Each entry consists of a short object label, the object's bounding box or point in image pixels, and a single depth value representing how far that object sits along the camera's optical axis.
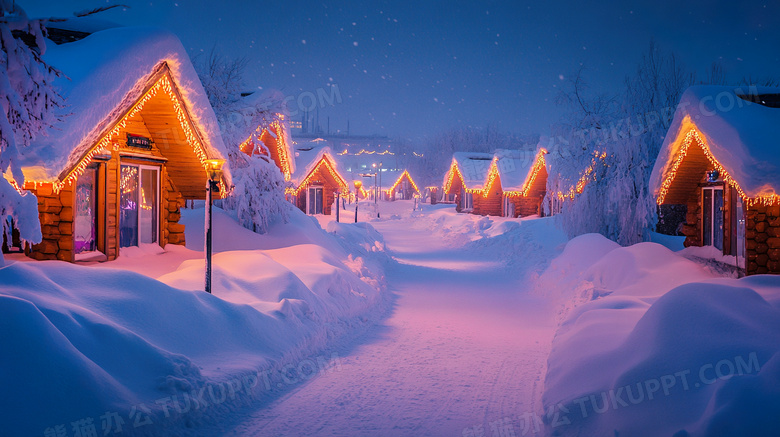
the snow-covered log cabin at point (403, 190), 82.62
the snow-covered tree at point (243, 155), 16.70
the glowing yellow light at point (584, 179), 18.39
